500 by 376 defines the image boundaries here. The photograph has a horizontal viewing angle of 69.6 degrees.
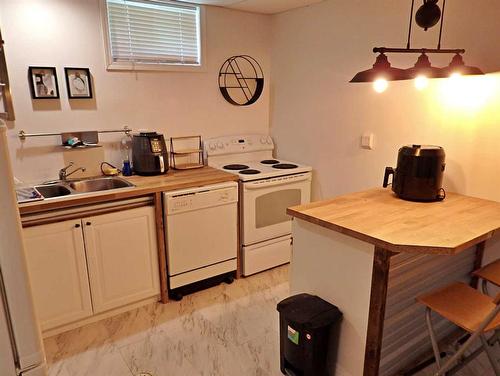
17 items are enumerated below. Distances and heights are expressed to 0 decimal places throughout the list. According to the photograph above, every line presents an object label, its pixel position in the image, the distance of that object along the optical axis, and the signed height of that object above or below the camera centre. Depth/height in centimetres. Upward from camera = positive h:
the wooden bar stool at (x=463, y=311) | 148 -93
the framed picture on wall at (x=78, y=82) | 255 +8
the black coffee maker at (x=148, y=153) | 271 -43
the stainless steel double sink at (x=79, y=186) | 247 -63
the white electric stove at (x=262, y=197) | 289 -82
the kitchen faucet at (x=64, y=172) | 259 -55
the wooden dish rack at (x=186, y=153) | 307 -48
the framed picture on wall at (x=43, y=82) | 242 +8
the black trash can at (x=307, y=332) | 169 -110
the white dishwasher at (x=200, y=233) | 255 -100
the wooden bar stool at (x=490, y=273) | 181 -89
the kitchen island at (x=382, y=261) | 156 -79
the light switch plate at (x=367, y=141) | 266 -33
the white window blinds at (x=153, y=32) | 271 +48
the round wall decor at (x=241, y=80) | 328 +14
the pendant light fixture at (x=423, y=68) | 172 +13
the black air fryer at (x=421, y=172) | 197 -41
